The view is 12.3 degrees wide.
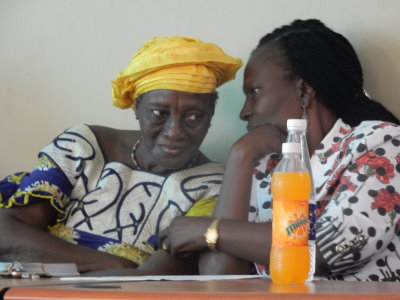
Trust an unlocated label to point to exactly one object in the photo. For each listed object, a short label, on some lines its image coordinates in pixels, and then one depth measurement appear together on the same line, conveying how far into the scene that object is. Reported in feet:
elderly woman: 13.08
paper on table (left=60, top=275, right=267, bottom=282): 10.07
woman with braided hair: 11.23
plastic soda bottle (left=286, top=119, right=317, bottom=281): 10.06
